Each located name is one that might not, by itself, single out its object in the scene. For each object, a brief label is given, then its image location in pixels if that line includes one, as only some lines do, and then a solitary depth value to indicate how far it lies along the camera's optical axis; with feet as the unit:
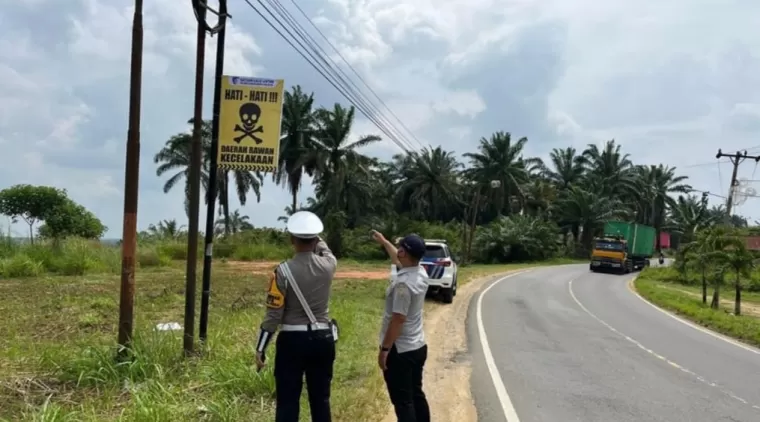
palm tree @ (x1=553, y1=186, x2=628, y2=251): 209.46
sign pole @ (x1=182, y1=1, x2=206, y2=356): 24.97
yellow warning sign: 25.09
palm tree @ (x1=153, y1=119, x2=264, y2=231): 160.86
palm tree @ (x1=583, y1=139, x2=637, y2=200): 235.40
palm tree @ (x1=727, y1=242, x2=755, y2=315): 76.31
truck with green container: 139.03
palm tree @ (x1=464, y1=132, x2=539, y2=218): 212.23
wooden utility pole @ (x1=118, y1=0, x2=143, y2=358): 22.77
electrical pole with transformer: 119.05
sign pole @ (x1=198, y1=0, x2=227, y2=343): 25.48
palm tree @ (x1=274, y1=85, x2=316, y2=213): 171.22
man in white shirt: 15.56
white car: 58.49
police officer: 14.37
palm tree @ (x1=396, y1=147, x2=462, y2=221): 212.84
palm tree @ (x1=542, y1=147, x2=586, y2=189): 249.55
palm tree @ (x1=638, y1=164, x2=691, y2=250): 257.96
